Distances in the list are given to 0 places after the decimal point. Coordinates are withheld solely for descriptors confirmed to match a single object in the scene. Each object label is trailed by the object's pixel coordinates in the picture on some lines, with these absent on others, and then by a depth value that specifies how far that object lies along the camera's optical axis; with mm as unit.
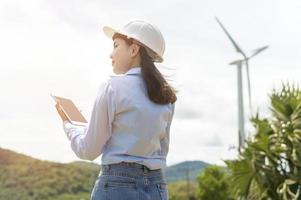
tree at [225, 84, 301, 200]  12547
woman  2820
